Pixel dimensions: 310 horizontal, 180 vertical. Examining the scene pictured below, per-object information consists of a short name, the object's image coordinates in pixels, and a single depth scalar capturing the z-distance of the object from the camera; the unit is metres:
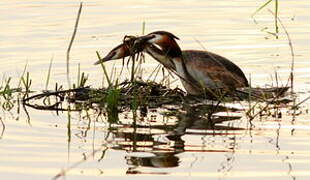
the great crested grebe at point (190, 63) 12.39
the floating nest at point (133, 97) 11.87
